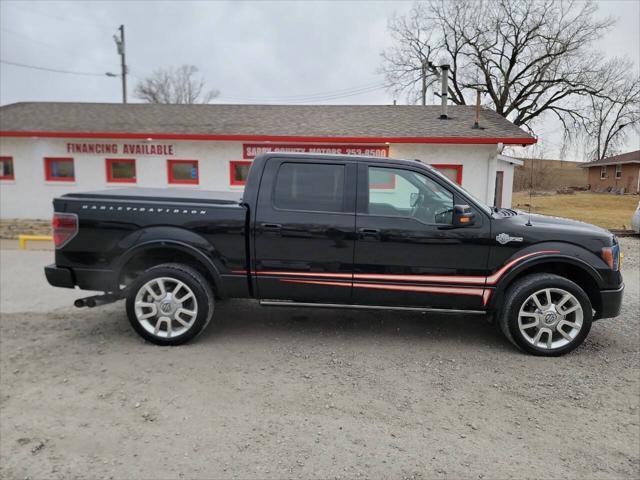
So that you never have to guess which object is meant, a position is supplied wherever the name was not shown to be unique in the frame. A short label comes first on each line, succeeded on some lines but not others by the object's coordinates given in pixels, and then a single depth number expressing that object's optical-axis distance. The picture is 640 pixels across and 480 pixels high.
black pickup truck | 4.44
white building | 12.76
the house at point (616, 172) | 36.84
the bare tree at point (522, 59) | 30.59
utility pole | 27.92
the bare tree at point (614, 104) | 30.86
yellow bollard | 10.45
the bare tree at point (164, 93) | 53.31
